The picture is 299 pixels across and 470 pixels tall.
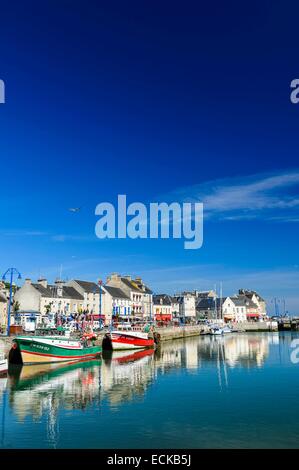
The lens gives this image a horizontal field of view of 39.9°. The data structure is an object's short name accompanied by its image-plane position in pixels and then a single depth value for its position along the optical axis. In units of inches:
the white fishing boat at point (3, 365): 1337.5
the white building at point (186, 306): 5329.7
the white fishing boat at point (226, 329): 4305.6
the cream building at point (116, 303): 4099.4
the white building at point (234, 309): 5488.7
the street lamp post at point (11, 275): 1915.6
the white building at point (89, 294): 3895.2
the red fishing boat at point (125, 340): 2397.9
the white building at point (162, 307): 4746.6
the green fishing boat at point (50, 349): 1646.2
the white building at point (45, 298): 3390.7
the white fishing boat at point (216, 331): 4025.6
